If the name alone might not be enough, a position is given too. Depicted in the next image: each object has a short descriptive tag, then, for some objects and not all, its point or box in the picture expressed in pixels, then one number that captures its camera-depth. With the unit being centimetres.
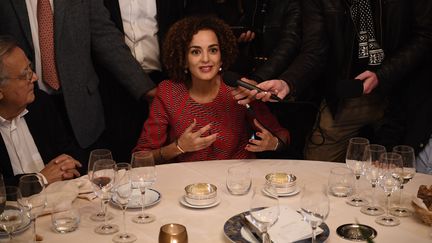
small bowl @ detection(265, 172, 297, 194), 202
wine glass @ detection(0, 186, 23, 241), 163
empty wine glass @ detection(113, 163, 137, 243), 173
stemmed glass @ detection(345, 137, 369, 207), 202
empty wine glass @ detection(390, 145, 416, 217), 195
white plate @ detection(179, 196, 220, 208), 193
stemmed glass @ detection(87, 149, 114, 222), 186
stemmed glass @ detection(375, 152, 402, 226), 186
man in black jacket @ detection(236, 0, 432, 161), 300
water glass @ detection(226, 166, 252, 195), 203
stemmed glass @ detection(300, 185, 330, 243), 161
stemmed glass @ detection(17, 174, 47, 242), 165
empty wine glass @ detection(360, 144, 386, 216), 192
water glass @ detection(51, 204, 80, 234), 177
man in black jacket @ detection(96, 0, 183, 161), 324
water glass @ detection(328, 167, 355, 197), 201
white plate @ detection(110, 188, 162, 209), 193
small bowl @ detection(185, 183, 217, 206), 194
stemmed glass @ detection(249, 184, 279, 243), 161
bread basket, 177
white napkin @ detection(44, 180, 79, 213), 186
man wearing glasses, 240
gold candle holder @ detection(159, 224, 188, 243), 155
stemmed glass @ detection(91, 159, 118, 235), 177
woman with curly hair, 279
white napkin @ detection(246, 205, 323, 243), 166
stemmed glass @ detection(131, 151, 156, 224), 188
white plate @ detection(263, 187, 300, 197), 201
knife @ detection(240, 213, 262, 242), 167
